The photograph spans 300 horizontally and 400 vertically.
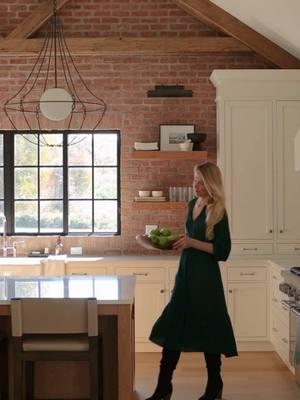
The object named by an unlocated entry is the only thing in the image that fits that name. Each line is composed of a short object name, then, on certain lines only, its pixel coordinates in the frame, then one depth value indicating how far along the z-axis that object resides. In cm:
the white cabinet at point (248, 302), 593
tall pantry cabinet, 608
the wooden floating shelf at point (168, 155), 624
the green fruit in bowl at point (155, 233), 421
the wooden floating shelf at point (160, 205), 628
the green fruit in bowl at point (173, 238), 411
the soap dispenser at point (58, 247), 637
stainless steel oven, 444
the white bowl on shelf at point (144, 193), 635
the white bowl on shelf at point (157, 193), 632
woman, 398
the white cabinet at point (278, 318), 512
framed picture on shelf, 645
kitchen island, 355
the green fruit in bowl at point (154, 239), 416
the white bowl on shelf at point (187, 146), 627
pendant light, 649
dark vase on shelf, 627
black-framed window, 661
